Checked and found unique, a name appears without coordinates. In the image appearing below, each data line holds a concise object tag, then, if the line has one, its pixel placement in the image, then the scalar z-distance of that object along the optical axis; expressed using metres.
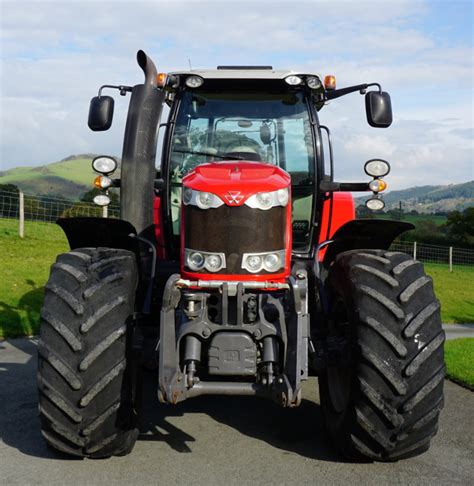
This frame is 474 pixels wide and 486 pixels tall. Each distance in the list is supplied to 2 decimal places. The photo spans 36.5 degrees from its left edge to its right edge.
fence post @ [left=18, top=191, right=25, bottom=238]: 19.30
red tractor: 4.24
